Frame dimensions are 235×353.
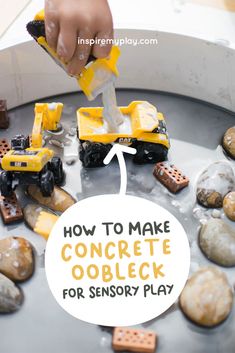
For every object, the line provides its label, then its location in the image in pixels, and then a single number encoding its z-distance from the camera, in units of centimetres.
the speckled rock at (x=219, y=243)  67
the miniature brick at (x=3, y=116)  83
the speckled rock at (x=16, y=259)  65
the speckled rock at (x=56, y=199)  73
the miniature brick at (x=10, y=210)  72
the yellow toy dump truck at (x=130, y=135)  77
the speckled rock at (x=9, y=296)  62
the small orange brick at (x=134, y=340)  60
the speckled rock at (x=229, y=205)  71
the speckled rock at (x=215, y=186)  73
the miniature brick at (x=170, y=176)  75
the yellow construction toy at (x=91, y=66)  69
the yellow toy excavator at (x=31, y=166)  71
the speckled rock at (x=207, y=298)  61
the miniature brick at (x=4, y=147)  80
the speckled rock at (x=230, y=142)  80
